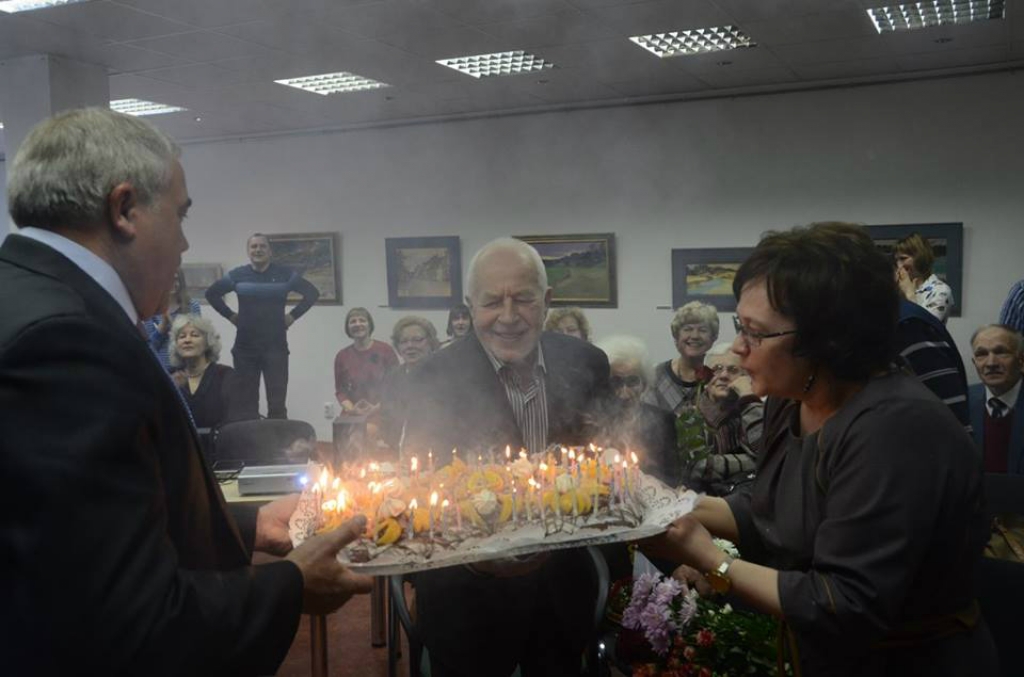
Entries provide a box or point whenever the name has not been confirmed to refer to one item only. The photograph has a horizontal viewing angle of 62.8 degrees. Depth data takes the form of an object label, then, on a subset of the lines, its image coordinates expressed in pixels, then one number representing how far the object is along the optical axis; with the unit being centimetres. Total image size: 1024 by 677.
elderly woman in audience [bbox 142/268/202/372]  475
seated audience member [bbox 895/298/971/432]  298
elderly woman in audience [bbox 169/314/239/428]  441
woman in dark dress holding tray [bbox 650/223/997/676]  140
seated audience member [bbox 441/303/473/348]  567
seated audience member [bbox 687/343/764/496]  298
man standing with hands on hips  712
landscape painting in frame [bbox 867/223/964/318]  587
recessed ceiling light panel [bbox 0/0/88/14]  431
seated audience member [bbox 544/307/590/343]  436
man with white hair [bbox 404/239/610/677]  209
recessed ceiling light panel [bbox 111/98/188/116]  682
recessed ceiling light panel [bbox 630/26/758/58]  503
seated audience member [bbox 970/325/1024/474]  411
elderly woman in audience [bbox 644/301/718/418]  360
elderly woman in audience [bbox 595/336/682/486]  274
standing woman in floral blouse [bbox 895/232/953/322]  390
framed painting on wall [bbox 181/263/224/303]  812
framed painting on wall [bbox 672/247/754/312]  653
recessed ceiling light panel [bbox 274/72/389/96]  605
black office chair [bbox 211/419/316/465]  419
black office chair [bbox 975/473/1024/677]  196
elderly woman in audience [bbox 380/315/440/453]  258
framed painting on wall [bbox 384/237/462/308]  724
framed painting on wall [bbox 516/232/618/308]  690
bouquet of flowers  206
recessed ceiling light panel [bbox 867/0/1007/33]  451
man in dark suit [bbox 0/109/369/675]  99
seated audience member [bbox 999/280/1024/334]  512
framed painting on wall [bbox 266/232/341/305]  758
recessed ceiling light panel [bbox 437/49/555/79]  549
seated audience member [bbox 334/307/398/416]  547
